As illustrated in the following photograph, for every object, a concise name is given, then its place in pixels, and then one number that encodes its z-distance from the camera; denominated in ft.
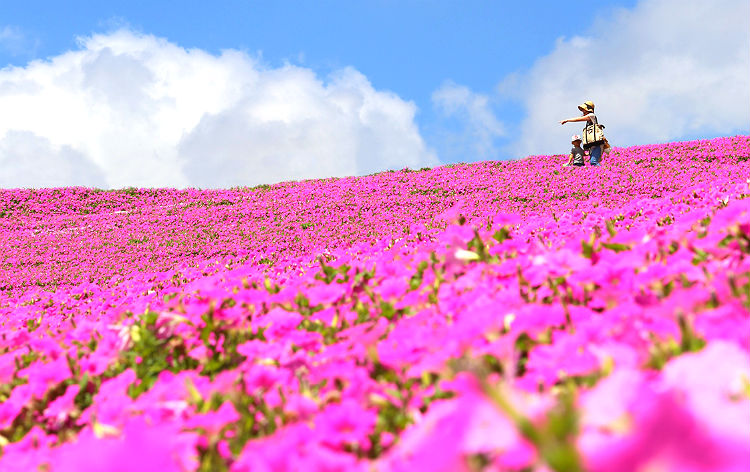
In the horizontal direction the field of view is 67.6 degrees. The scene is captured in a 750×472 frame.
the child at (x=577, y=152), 84.33
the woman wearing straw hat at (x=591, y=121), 82.64
